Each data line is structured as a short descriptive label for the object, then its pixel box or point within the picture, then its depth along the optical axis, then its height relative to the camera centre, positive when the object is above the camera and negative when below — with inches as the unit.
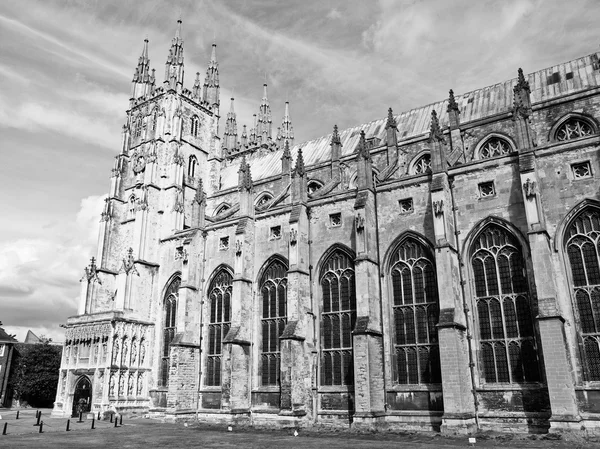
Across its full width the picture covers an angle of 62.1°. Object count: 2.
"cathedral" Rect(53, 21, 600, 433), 845.8 +197.7
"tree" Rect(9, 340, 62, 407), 2117.4 +41.4
